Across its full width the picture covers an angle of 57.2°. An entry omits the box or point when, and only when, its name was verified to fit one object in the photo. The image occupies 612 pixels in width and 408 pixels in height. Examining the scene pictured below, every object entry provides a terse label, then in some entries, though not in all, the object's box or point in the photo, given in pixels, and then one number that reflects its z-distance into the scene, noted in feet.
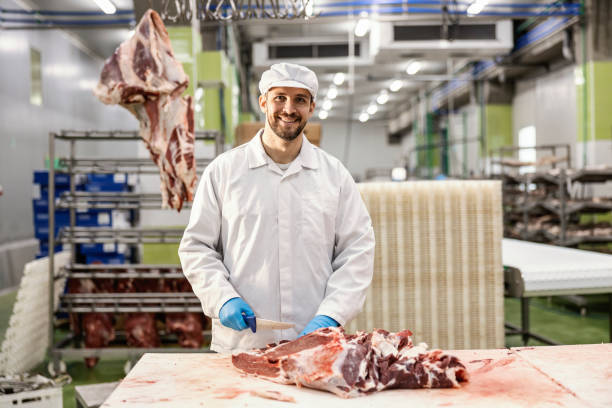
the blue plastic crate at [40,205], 25.59
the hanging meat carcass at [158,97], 10.96
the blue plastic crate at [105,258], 20.67
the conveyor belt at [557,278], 10.67
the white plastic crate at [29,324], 12.91
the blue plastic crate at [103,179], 22.59
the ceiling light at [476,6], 25.34
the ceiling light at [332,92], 55.01
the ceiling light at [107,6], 20.08
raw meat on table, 4.95
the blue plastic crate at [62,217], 23.94
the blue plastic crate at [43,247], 25.17
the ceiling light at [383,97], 62.52
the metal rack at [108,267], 13.98
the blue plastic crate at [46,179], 24.47
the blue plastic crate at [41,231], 25.29
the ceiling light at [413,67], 45.02
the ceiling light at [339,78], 44.51
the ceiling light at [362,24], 28.64
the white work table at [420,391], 4.73
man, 6.97
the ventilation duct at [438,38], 30.96
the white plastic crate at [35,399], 8.59
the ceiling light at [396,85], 54.03
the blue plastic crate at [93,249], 20.62
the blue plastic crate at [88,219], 22.18
